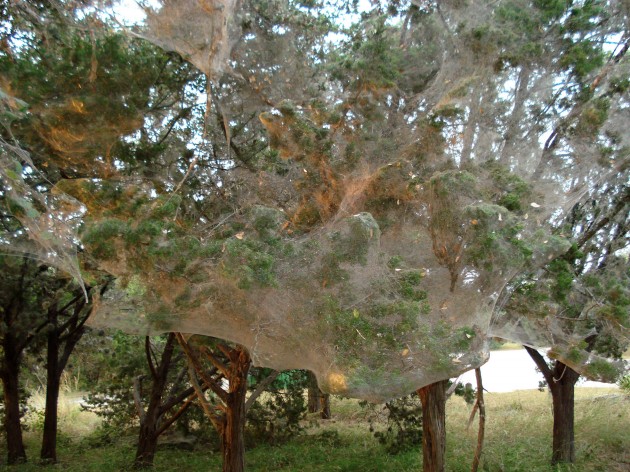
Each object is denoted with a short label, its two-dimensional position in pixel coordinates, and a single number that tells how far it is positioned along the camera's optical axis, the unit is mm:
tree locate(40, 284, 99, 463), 8766
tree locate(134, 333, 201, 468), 8430
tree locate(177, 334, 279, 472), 6555
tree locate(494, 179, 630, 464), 4973
